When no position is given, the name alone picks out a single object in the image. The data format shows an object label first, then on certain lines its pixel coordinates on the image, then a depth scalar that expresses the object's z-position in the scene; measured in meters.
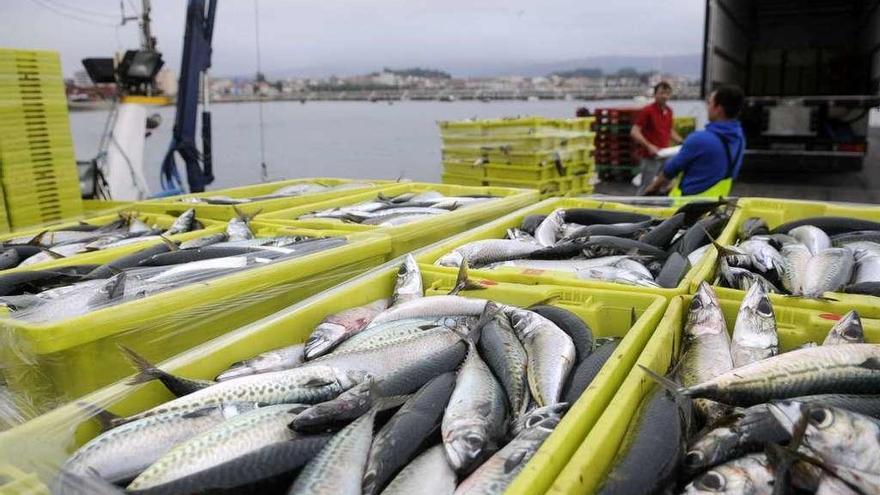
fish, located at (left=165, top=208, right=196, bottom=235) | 3.88
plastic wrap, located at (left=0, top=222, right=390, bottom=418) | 1.99
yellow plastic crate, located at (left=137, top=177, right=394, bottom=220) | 4.32
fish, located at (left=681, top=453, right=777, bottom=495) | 1.34
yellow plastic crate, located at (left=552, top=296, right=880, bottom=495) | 1.32
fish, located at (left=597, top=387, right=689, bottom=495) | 1.34
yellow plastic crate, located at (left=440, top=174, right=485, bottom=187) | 8.89
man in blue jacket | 5.43
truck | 11.58
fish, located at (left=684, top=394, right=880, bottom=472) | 1.46
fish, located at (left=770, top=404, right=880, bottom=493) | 1.36
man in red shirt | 8.41
